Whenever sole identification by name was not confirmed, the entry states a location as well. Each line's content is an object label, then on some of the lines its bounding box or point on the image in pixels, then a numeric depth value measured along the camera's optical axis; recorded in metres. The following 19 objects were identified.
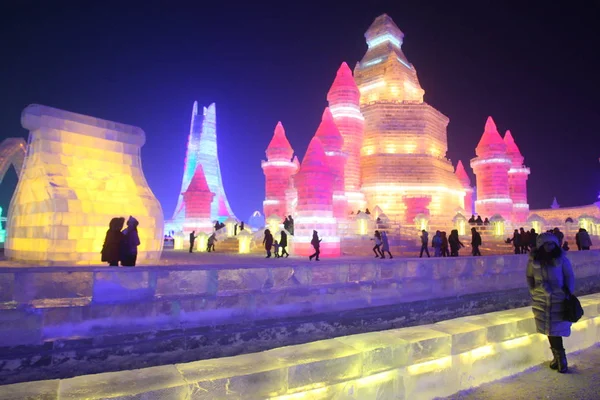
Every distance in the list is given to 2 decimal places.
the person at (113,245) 6.27
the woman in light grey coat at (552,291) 3.68
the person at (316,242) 12.97
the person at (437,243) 13.51
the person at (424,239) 13.87
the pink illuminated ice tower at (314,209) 15.91
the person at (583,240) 13.51
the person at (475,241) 13.93
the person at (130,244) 6.40
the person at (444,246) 14.01
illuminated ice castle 25.83
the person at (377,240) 13.49
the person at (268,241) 13.99
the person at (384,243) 13.23
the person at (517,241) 14.85
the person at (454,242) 13.52
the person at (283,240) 13.84
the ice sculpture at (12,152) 17.12
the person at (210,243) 18.45
